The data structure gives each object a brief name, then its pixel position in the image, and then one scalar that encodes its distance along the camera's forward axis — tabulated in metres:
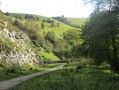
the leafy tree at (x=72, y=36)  59.10
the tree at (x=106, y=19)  12.13
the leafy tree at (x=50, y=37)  55.32
